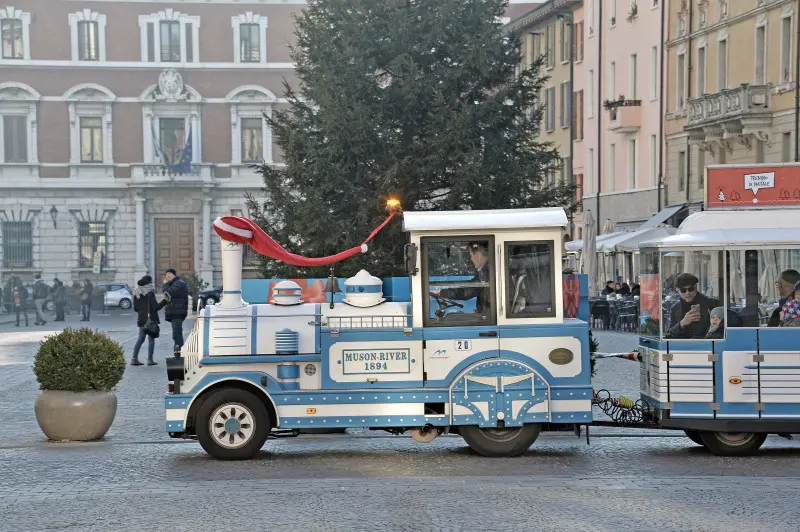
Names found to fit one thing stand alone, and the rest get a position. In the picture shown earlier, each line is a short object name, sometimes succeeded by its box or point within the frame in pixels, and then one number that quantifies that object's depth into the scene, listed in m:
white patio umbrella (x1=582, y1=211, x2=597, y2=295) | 41.81
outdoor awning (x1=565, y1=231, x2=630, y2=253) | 46.98
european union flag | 72.81
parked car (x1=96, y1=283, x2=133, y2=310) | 67.06
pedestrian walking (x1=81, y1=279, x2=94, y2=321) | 55.69
